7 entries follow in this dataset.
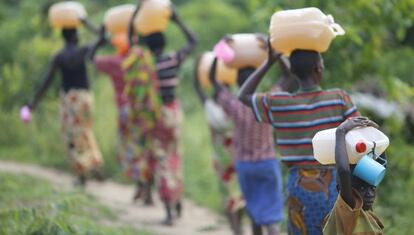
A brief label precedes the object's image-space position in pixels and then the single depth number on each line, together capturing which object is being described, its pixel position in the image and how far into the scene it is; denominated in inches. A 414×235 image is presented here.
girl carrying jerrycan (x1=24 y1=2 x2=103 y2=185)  687.7
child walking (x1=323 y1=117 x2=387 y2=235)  279.9
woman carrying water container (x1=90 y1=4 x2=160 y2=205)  620.4
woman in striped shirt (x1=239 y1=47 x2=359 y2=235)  350.0
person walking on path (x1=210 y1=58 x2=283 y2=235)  468.8
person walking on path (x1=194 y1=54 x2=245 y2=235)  547.5
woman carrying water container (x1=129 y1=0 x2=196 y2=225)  603.8
